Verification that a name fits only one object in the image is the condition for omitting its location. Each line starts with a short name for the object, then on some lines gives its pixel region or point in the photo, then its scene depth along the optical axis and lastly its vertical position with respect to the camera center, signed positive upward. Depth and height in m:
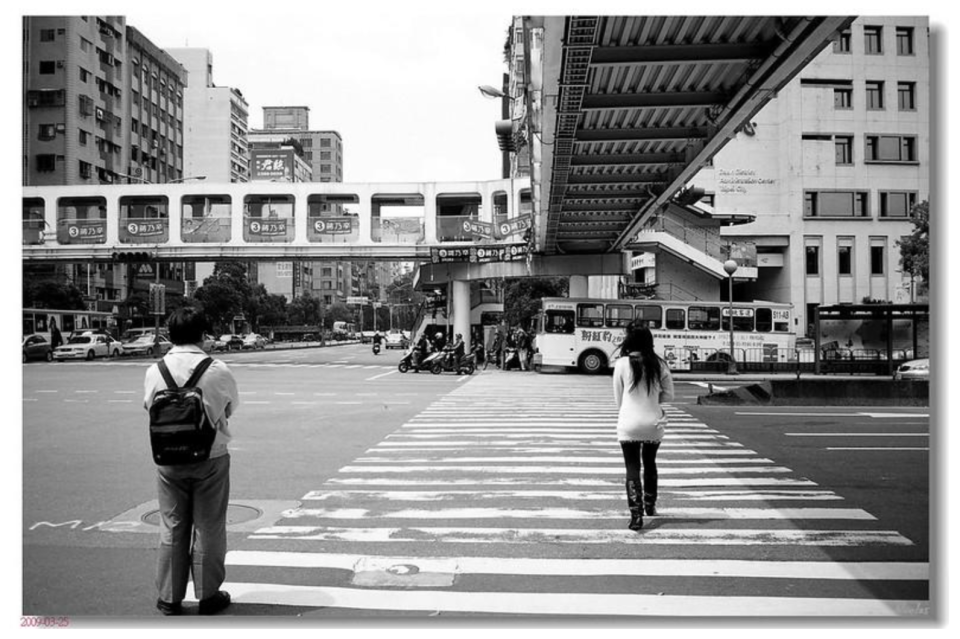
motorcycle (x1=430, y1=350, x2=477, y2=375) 30.19 -1.68
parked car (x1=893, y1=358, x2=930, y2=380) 23.27 -1.57
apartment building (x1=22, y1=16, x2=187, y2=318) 50.03 +15.70
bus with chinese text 30.72 -0.49
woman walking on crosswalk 6.61 -0.70
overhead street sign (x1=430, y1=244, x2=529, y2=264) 35.09 +2.96
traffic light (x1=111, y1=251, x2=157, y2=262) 35.97 +3.00
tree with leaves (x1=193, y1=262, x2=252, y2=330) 63.81 +2.36
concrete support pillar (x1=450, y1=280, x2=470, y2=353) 38.25 +0.72
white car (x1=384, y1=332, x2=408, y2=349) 67.19 -1.79
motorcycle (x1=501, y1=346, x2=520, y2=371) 33.31 -1.70
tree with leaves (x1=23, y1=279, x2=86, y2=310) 34.28 +1.28
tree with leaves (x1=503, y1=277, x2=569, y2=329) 54.88 +1.93
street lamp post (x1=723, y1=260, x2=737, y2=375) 28.14 +0.56
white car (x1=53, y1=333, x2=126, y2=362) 38.00 -1.31
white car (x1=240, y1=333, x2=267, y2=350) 67.60 -1.76
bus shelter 23.30 -0.81
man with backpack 4.65 -0.98
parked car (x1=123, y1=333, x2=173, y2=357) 45.14 -1.42
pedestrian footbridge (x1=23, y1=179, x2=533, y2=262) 37.34 +4.69
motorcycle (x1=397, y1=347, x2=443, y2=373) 30.50 -1.68
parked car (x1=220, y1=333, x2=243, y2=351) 65.31 -1.67
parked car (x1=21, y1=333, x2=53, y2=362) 36.62 -1.26
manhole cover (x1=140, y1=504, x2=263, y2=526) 6.98 -1.76
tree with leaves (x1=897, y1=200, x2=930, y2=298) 29.03 +2.68
